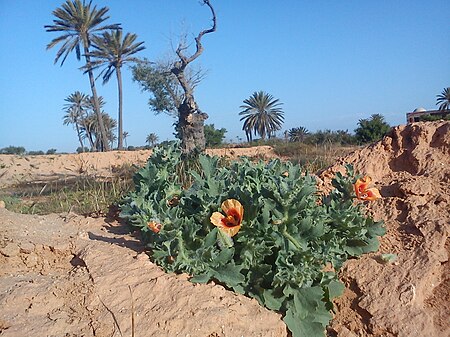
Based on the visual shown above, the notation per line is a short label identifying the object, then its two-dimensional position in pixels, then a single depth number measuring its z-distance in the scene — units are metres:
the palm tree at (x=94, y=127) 40.94
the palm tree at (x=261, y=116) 37.09
